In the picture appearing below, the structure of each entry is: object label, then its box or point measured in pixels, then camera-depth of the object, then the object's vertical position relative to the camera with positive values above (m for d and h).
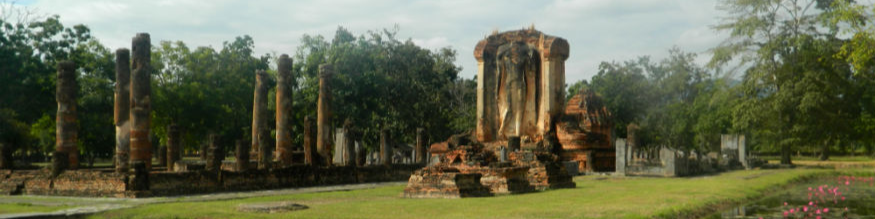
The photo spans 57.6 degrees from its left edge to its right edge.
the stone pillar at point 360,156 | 28.80 -0.71
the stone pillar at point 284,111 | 24.22 +0.79
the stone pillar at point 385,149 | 28.06 -0.46
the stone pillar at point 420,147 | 32.50 -0.46
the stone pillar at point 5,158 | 22.97 -0.54
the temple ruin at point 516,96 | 33.12 +1.76
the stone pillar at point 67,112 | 21.84 +0.74
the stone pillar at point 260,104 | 23.94 +1.01
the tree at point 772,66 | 36.09 +3.09
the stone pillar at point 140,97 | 19.89 +1.03
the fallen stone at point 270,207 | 12.52 -1.12
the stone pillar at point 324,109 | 26.94 +0.94
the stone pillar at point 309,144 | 26.38 -0.25
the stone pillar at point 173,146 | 27.50 -0.28
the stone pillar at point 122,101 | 20.62 +0.98
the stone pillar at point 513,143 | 29.88 -0.30
